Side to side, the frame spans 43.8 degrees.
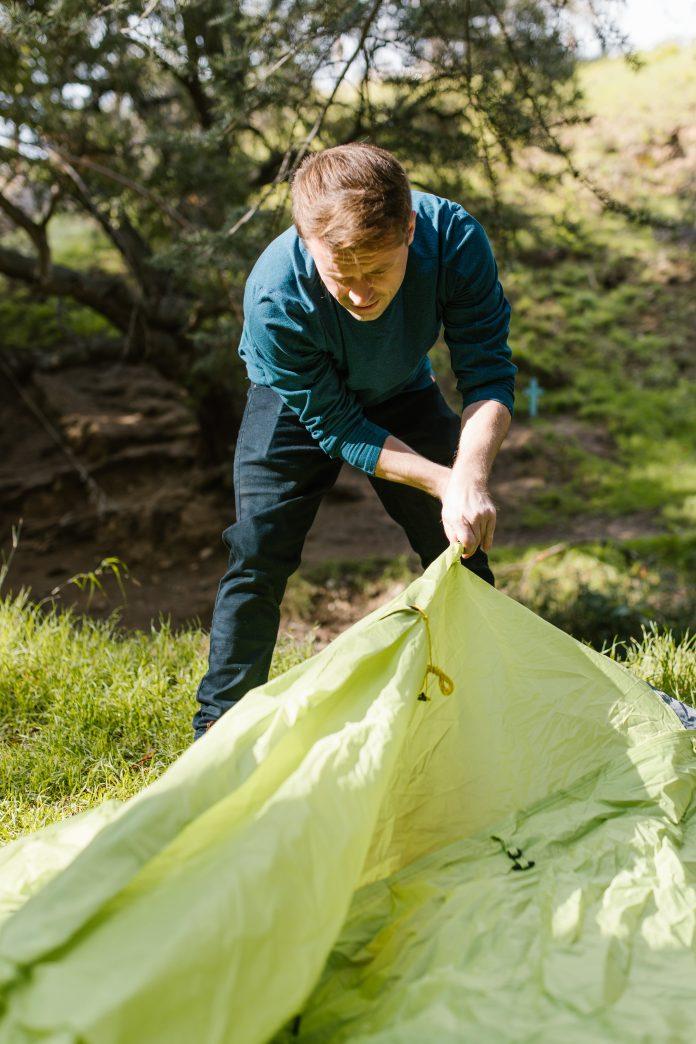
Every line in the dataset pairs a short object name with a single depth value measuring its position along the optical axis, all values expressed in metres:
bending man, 1.83
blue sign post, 7.27
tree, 3.62
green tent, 1.18
